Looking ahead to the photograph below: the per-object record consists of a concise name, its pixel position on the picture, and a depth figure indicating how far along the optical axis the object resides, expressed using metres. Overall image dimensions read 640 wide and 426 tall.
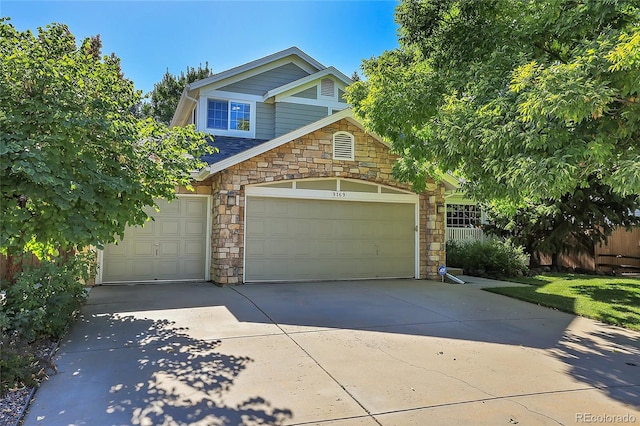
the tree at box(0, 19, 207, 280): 3.95
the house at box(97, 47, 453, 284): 10.32
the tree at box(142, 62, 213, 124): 26.55
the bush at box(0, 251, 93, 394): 4.03
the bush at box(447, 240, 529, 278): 13.60
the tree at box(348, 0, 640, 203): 4.40
